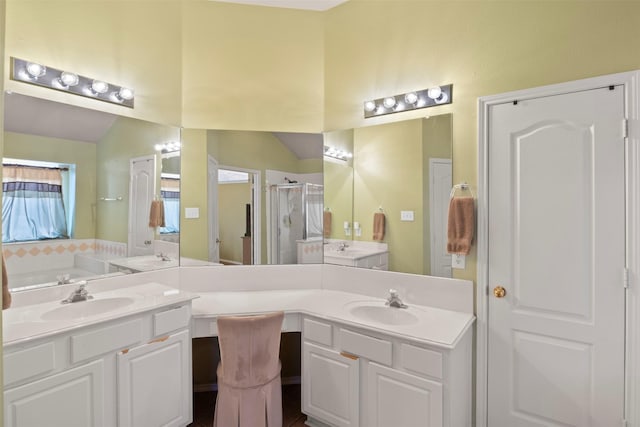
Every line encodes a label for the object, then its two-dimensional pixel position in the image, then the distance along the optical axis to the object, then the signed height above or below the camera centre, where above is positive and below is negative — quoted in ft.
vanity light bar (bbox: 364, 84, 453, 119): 7.11 +2.48
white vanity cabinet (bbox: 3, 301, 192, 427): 4.98 -2.59
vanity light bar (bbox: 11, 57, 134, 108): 6.28 +2.61
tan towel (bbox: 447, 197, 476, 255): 6.64 -0.18
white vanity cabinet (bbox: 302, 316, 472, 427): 5.57 -2.87
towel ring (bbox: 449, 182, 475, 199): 6.82 +0.55
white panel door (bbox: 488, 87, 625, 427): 5.59 -0.77
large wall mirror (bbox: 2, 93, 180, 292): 6.35 +0.45
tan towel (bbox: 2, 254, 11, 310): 3.55 -0.84
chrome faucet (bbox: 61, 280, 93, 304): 6.48 -1.51
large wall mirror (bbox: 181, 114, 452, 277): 7.91 +0.46
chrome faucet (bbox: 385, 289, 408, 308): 7.08 -1.74
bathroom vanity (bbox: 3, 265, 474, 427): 5.26 -2.31
